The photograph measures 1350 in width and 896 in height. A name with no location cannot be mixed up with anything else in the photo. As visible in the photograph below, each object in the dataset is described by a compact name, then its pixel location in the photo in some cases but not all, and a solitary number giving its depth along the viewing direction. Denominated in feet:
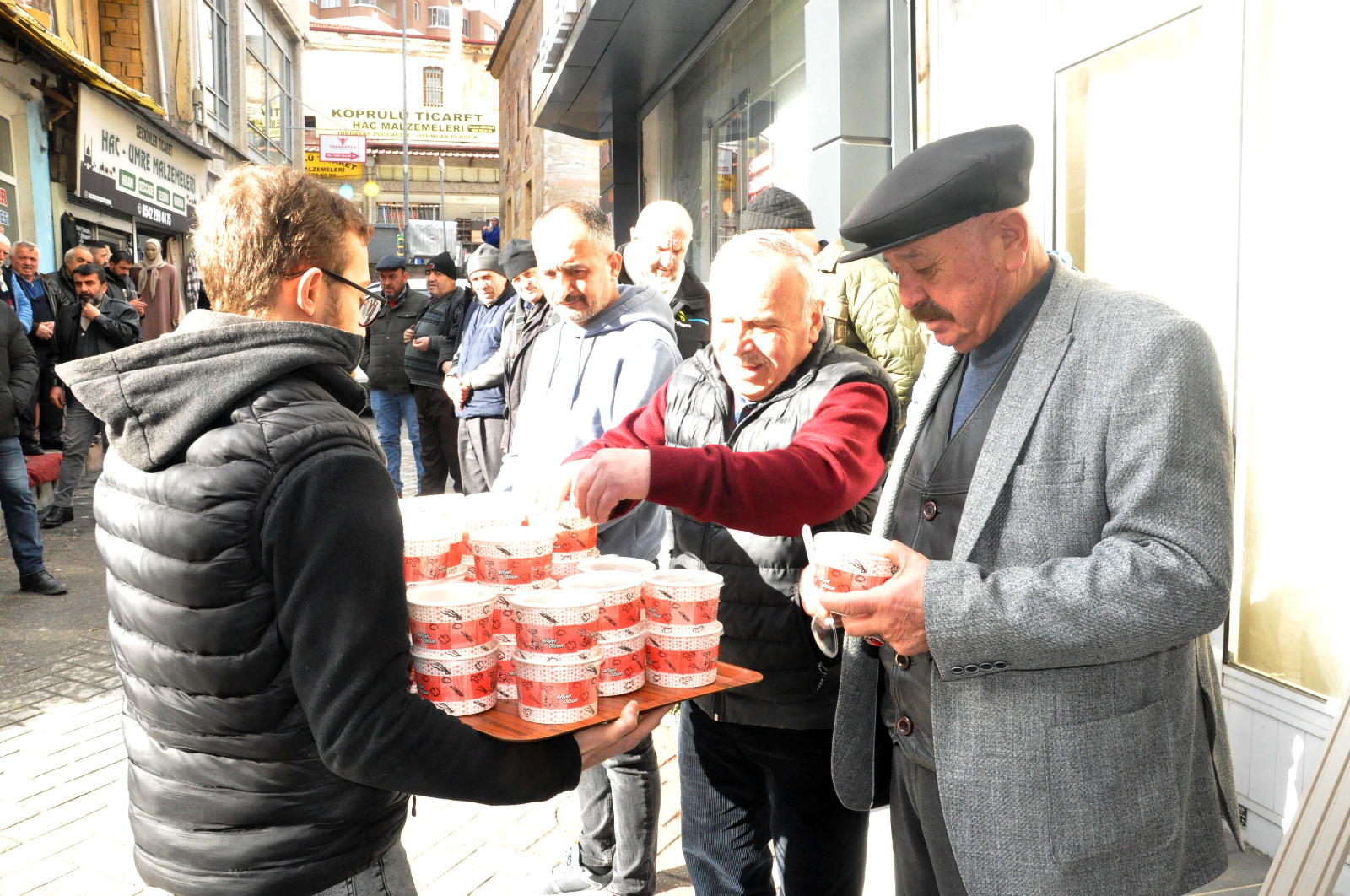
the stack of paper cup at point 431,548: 6.28
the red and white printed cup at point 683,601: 6.42
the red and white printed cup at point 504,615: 6.16
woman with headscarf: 46.65
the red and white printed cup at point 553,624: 5.80
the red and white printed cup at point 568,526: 7.21
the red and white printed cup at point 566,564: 7.14
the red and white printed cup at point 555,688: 5.81
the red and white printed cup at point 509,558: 6.39
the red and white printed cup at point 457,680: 5.67
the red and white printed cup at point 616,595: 6.23
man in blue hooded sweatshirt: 9.85
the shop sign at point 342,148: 119.34
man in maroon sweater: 7.06
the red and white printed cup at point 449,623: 5.62
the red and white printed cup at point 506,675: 6.20
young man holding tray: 4.95
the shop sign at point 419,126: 181.47
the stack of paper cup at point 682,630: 6.42
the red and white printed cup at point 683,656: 6.44
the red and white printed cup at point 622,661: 6.27
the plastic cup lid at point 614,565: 7.16
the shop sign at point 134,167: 48.70
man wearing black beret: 4.94
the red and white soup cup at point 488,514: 7.05
